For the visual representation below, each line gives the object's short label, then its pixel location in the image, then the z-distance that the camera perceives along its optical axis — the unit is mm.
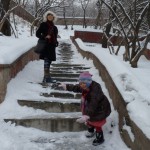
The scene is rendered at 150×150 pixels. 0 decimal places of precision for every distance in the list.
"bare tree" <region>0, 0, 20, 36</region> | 13078
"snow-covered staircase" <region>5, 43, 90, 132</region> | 5301
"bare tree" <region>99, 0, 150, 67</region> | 8070
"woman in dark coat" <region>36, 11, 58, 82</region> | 7266
